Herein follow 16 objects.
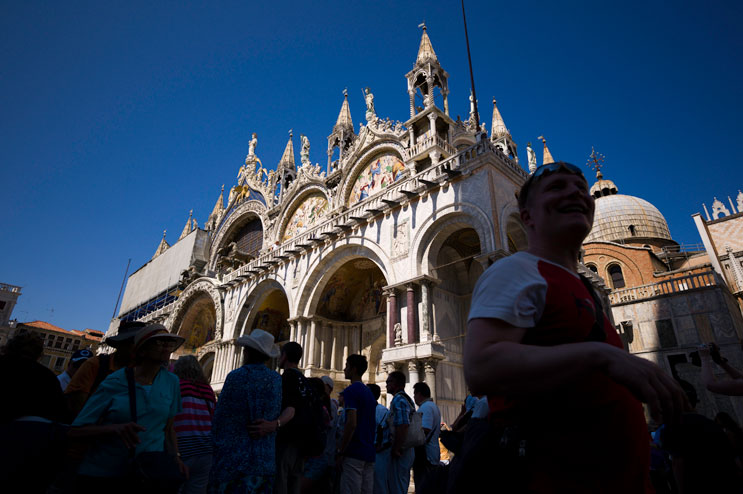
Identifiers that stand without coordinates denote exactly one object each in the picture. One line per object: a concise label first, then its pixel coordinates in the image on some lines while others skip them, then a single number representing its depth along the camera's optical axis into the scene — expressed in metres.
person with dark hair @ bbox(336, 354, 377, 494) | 4.28
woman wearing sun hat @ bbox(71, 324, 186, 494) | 2.31
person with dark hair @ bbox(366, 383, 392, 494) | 4.84
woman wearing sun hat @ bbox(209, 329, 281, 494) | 2.87
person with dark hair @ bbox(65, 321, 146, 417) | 3.32
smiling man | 0.99
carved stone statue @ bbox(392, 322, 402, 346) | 11.12
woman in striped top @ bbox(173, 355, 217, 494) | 3.49
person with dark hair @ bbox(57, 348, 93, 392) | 4.45
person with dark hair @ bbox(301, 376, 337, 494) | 4.47
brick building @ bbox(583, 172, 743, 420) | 14.42
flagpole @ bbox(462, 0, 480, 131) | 11.45
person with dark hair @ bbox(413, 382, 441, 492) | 5.04
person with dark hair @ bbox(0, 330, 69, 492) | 2.15
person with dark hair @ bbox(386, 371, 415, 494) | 4.59
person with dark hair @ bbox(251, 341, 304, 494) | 3.62
